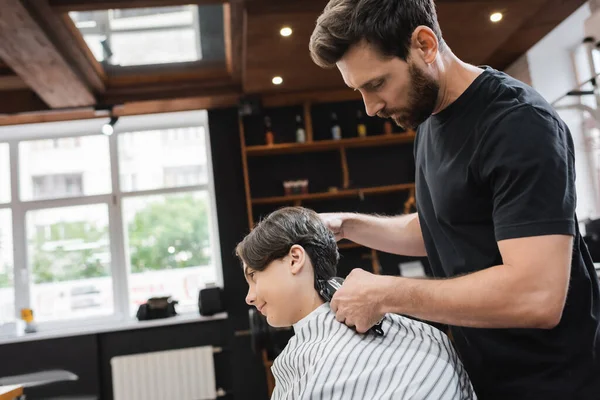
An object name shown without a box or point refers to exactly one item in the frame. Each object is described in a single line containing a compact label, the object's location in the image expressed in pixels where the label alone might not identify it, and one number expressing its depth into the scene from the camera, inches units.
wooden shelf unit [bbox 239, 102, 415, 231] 206.5
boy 44.0
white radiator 197.6
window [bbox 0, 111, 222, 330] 223.6
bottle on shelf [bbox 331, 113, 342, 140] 213.0
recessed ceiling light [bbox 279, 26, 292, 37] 151.5
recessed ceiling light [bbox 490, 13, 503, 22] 155.5
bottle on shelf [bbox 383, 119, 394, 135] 217.6
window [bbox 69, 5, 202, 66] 155.8
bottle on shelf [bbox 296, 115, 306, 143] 210.5
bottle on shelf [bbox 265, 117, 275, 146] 208.5
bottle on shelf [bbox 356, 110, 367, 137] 215.0
